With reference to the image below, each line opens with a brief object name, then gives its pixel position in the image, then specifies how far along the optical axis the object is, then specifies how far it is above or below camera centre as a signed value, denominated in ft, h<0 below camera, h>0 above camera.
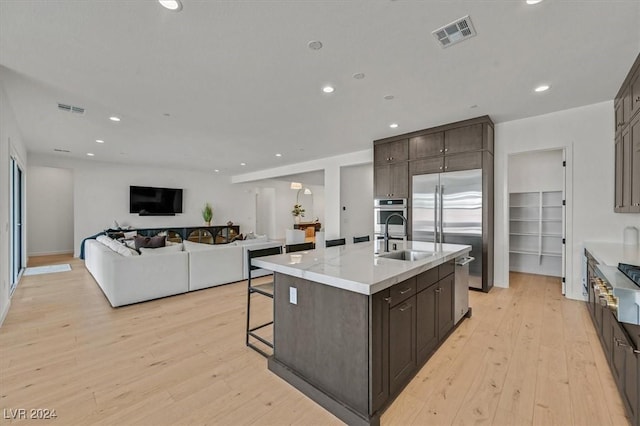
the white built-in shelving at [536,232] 17.44 -1.33
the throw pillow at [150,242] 16.03 -1.78
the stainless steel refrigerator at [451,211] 14.47 +0.00
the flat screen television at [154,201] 28.53 +1.03
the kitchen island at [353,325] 5.49 -2.55
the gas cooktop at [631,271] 5.38 -1.24
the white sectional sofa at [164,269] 12.46 -2.92
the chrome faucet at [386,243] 9.03 -1.06
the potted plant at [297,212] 42.93 -0.20
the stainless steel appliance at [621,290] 4.49 -1.35
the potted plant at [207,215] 33.22 -0.52
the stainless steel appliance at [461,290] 9.69 -2.82
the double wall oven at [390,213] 17.37 -0.20
